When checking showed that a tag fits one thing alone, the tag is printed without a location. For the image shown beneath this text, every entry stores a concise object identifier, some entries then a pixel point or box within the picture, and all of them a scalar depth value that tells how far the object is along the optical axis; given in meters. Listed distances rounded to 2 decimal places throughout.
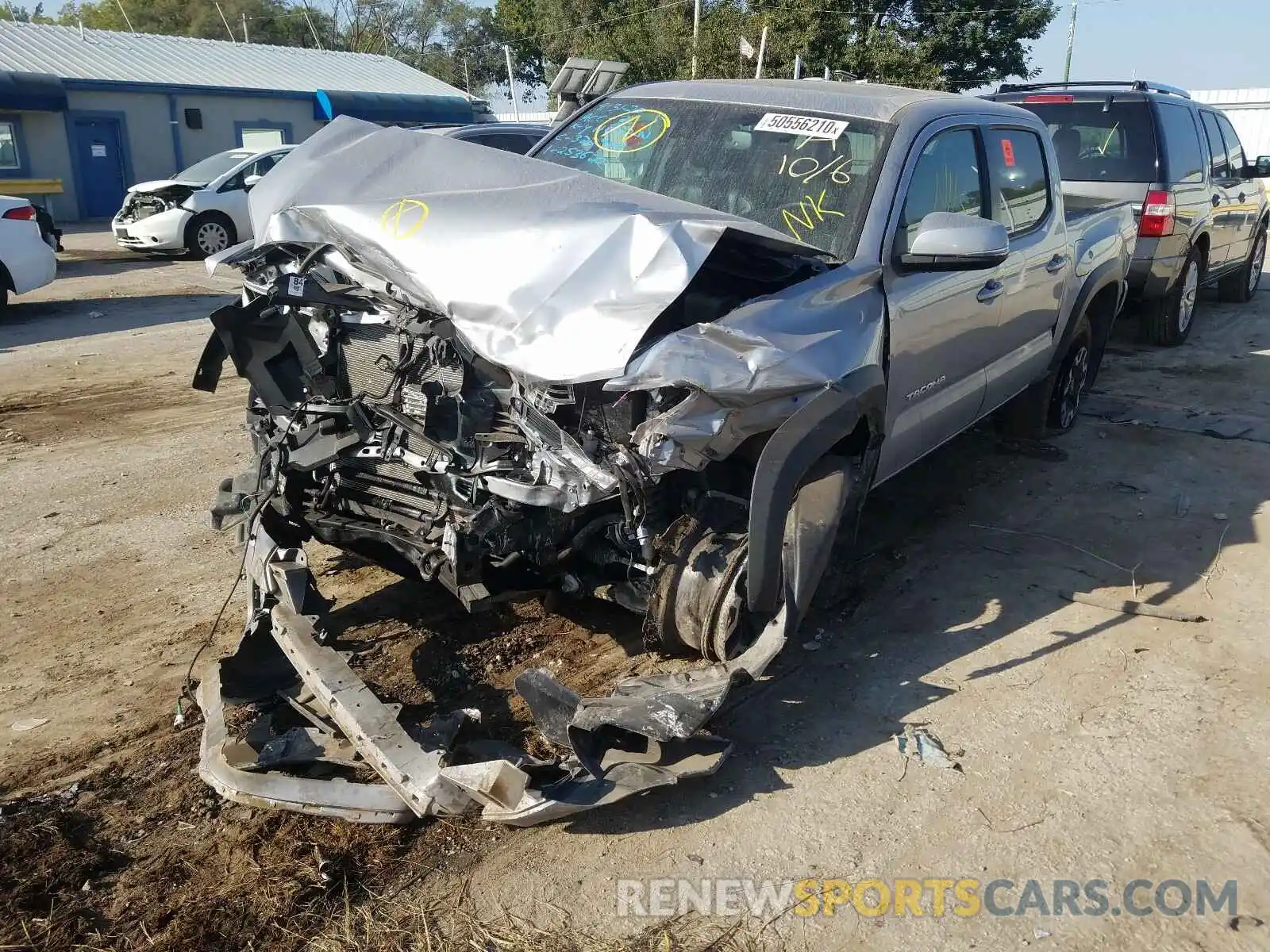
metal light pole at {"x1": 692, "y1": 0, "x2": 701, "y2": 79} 28.55
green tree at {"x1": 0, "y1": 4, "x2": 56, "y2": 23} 54.51
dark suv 8.72
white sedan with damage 15.98
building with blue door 23.20
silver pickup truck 3.19
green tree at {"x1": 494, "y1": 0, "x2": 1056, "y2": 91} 27.75
